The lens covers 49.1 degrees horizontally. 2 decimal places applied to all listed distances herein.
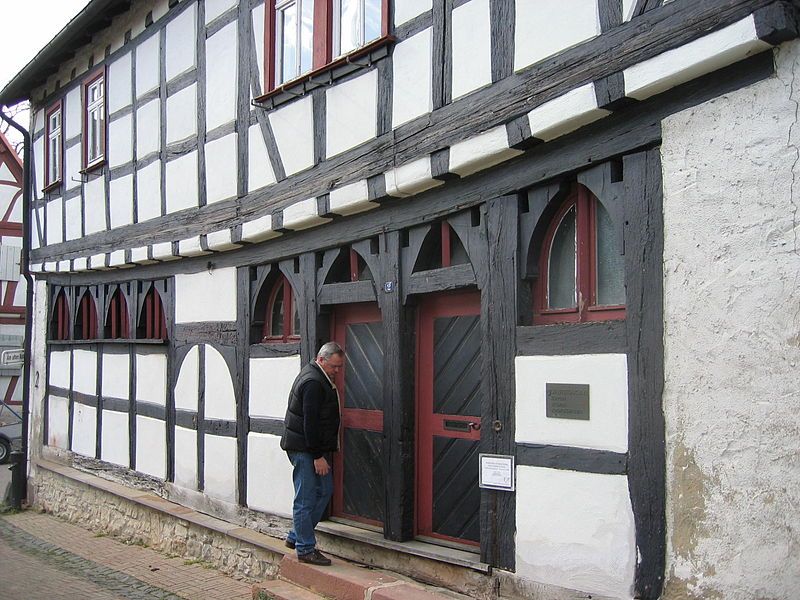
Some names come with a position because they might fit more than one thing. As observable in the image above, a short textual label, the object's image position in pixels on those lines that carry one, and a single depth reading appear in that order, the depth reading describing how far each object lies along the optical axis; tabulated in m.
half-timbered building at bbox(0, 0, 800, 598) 3.76
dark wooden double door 5.63
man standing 6.20
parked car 18.39
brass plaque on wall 4.54
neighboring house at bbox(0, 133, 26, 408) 24.18
